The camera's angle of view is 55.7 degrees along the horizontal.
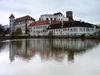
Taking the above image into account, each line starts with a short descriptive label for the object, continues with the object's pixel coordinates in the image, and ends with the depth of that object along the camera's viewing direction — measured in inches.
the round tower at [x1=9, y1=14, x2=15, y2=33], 3170.2
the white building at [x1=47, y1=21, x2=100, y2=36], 1773.4
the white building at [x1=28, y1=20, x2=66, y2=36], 2359.3
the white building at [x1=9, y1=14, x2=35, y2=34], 2850.8
